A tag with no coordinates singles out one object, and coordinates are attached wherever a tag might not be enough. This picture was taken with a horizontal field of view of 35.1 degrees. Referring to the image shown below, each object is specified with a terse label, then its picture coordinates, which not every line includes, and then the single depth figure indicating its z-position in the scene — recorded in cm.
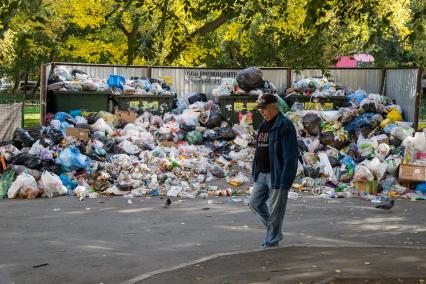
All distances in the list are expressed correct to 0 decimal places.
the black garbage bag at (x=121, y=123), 1653
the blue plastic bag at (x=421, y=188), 1282
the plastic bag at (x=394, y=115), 1648
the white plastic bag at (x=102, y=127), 1573
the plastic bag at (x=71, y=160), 1348
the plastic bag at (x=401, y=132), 1516
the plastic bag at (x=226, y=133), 1605
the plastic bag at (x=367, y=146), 1487
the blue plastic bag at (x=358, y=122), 1614
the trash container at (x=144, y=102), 1705
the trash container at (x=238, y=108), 1706
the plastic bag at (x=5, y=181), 1251
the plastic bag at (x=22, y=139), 1448
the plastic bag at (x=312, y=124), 1579
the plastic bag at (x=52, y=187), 1248
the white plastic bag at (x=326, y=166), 1380
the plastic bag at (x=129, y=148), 1474
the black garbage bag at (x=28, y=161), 1330
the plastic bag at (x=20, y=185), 1236
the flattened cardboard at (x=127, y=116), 1677
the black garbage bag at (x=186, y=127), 1612
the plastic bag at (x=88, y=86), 1673
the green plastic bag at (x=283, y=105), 1666
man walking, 706
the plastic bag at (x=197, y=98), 1784
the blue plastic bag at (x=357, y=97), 1724
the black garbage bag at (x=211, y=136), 1603
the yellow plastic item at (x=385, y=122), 1619
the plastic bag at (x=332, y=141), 1545
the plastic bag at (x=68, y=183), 1283
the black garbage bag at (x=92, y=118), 1620
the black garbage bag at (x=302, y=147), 1510
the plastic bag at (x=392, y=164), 1357
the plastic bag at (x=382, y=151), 1447
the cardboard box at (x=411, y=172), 1306
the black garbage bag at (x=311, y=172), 1394
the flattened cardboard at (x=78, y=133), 1501
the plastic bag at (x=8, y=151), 1370
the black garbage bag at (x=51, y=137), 1436
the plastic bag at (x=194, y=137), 1581
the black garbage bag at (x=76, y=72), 1755
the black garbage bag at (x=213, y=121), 1652
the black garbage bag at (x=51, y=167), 1330
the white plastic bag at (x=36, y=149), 1380
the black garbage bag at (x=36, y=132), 1463
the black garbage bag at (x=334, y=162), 1441
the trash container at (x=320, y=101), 1716
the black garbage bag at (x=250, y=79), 1708
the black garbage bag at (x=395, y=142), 1523
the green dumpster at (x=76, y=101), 1666
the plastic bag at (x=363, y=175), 1276
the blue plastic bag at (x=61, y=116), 1598
